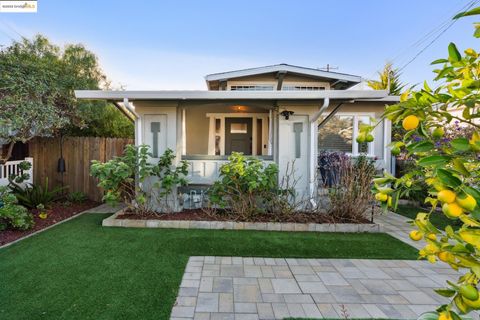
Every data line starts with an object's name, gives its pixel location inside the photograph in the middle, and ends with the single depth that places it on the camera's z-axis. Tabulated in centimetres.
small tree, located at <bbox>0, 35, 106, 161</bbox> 510
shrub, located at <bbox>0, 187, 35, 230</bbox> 452
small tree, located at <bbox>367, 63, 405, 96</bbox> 1639
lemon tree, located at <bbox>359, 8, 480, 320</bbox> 71
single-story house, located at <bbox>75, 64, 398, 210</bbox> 539
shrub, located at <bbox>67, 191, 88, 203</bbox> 700
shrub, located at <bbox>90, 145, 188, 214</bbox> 504
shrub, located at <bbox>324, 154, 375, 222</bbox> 529
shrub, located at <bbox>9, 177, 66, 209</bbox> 585
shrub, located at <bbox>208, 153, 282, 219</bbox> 514
